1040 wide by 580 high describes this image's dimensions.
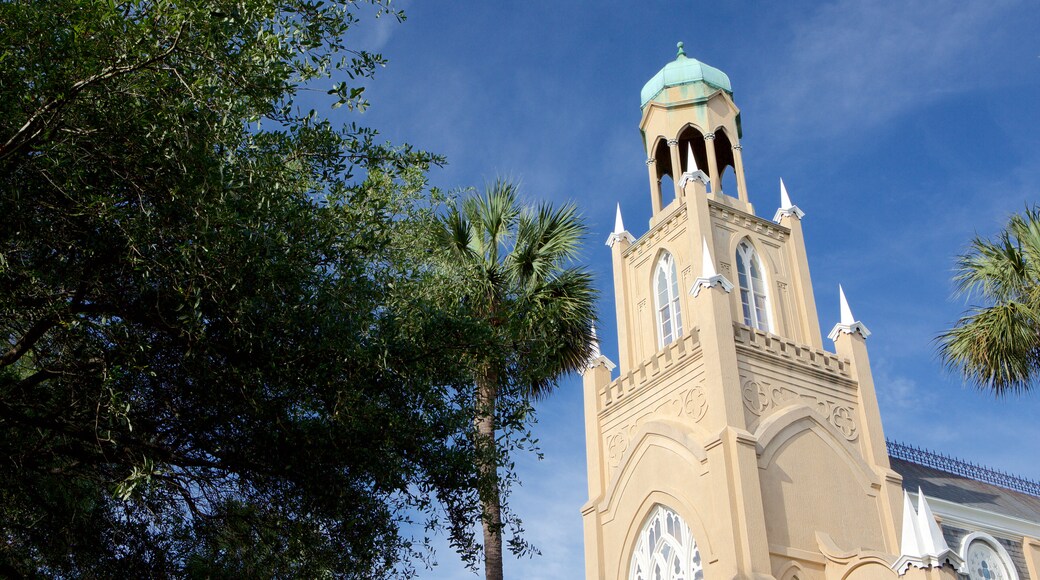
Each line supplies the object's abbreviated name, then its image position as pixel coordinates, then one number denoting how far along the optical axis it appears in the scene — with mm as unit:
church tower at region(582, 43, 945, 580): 18750
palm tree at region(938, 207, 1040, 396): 15461
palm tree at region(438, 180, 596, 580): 17828
